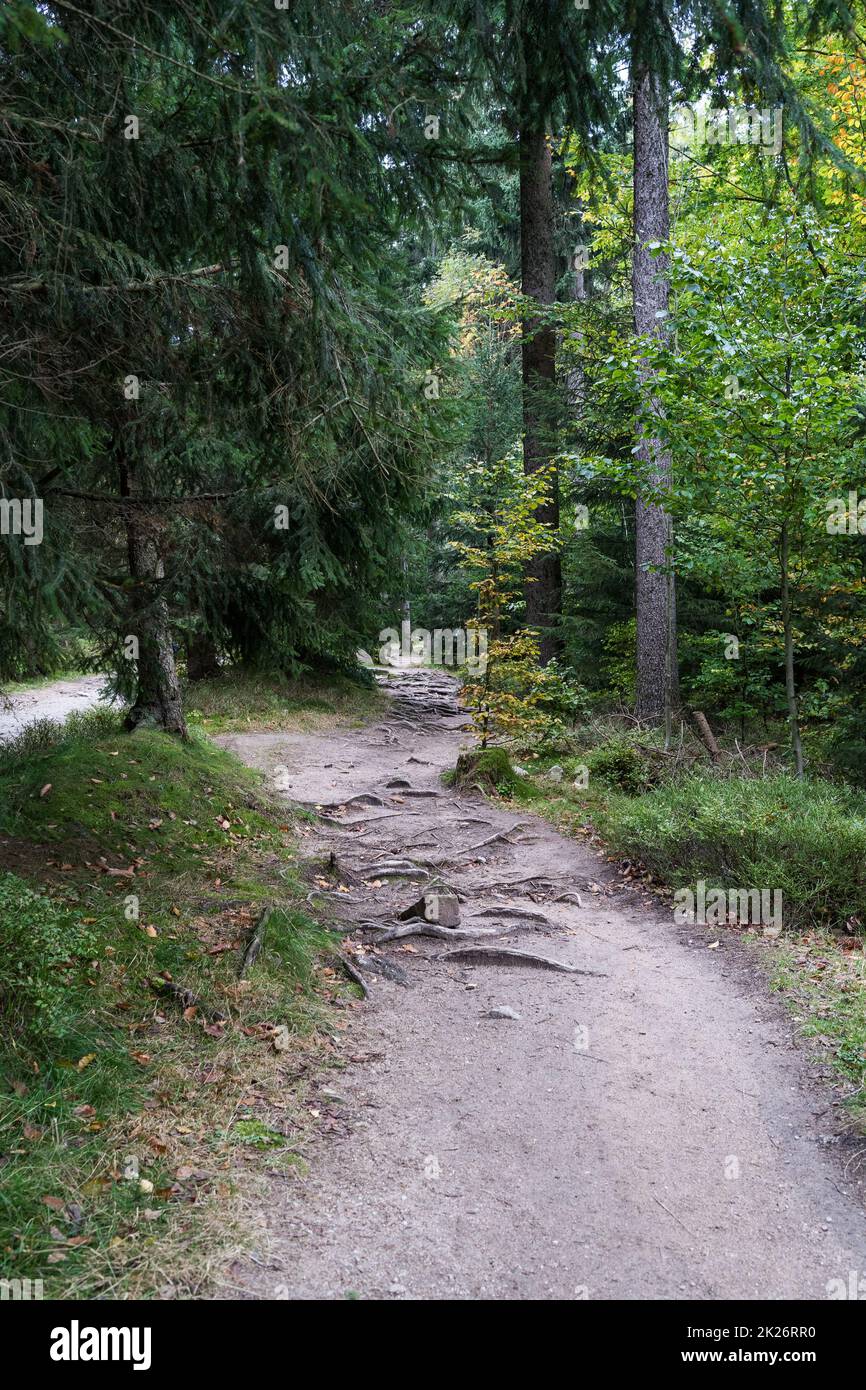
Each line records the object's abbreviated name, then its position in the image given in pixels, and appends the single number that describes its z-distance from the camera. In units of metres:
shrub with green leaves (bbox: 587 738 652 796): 10.55
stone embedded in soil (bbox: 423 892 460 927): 7.15
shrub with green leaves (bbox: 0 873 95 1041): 4.23
